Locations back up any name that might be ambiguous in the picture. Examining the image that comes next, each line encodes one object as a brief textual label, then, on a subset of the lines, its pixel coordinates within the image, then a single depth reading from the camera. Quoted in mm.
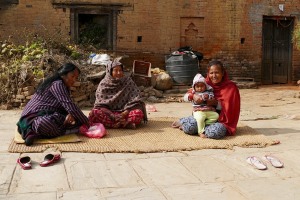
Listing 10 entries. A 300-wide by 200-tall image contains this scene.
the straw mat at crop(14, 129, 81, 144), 5348
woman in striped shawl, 5371
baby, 5996
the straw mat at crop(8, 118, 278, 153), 5203
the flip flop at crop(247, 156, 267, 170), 4693
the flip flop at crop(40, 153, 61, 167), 4574
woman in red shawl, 6055
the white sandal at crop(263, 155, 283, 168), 4766
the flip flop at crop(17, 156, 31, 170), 4465
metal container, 12203
